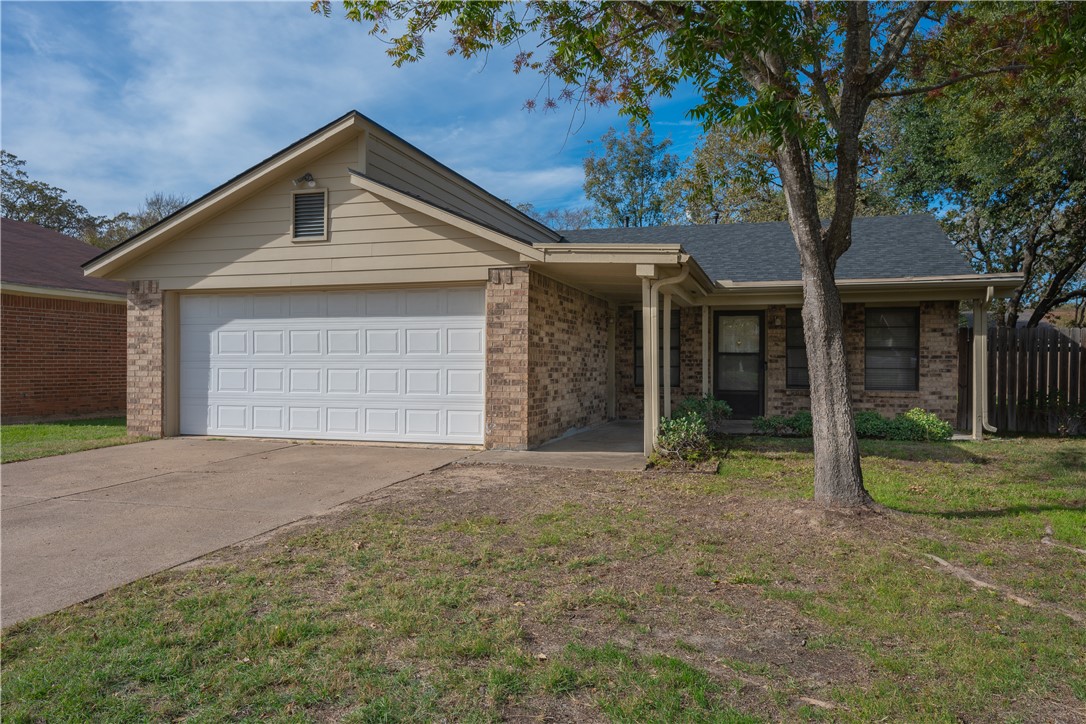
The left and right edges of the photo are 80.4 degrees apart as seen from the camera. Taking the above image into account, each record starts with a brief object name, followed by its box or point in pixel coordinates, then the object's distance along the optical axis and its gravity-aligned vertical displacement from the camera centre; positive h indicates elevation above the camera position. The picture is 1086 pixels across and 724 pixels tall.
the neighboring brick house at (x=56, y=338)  12.42 +0.41
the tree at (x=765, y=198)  21.50 +6.39
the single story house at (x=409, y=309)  8.96 +0.85
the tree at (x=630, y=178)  32.88 +9.66
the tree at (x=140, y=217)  38.91 +8.61
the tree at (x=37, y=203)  34.84 +8.65
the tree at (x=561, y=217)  39.12 +9.47
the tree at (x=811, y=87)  5.22 +2.57
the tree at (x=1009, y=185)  14.46 +4.88
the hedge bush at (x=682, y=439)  8.24 -0.97
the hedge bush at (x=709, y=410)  10.37 -0.76
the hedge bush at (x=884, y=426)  10.84 -1.05
